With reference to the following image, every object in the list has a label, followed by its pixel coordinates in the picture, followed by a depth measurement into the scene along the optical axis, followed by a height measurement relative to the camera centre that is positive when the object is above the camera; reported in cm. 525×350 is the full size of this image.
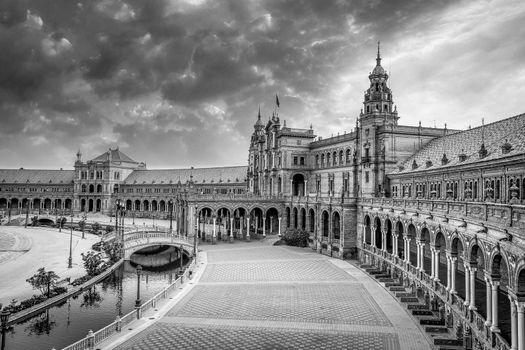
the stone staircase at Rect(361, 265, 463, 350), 2597 -856
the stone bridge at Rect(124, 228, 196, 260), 6212 -691
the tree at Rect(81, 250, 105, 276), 4928 -818
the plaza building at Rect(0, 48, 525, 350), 2405 -16
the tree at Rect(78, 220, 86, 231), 8644 -643
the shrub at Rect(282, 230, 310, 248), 6812 -666
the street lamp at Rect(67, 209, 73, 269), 5308 -874
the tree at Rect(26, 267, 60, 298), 3844 -791
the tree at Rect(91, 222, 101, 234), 8950 -716
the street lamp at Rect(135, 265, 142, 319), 3061 -817
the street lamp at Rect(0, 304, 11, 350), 2497 -746
